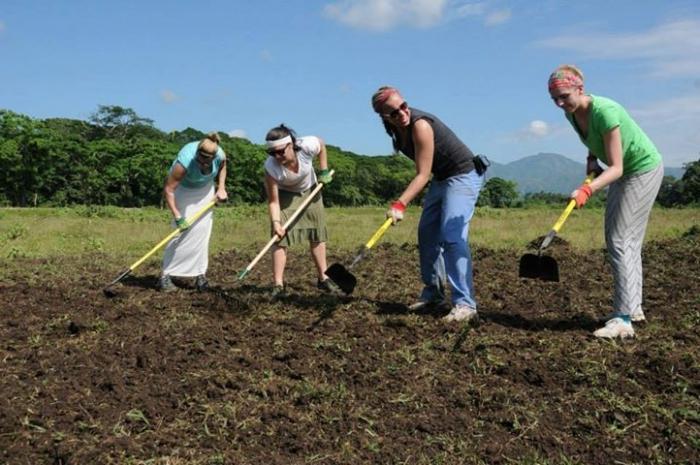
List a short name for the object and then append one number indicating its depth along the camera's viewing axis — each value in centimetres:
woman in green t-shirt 422
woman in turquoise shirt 646
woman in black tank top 472
